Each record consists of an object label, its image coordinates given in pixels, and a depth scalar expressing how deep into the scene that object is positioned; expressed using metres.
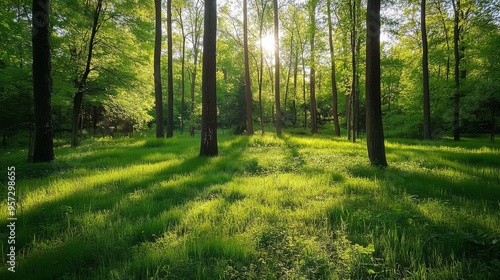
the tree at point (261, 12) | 19.53
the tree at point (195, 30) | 23.48
